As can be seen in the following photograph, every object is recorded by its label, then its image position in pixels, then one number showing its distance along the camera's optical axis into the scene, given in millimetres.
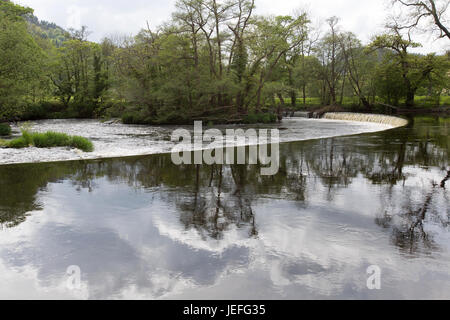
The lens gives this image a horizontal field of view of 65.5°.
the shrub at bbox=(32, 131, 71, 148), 14133
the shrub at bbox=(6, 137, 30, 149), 13992
